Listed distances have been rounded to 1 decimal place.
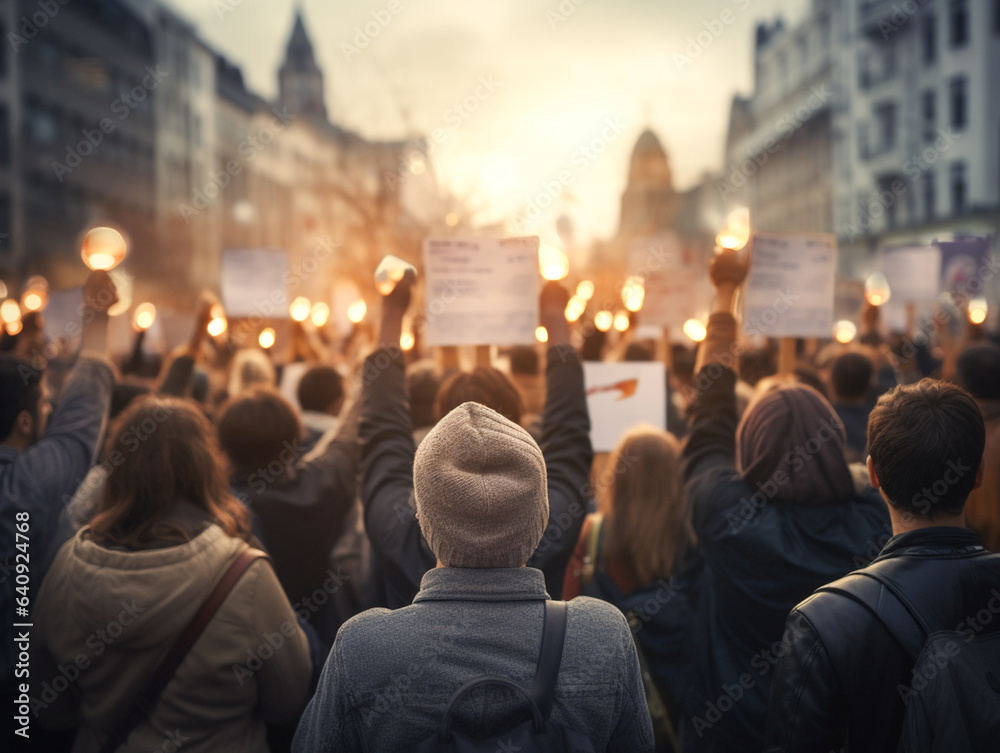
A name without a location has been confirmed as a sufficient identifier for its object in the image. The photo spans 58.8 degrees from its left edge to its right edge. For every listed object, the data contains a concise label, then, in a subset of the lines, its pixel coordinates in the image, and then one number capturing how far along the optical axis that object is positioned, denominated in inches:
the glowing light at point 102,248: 135.2
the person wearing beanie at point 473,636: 65.9
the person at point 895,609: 74.3
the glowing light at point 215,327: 182.1
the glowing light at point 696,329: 183.6
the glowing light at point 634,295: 277.7
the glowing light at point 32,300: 233.9
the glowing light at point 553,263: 141.3
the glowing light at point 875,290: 341.1
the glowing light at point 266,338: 296.7
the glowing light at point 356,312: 297.0
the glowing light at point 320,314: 365.7
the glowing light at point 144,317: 249.6
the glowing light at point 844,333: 348.2
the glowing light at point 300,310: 309.9
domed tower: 3639.3
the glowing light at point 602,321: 262.5
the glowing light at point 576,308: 290.1
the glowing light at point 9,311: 269.8
